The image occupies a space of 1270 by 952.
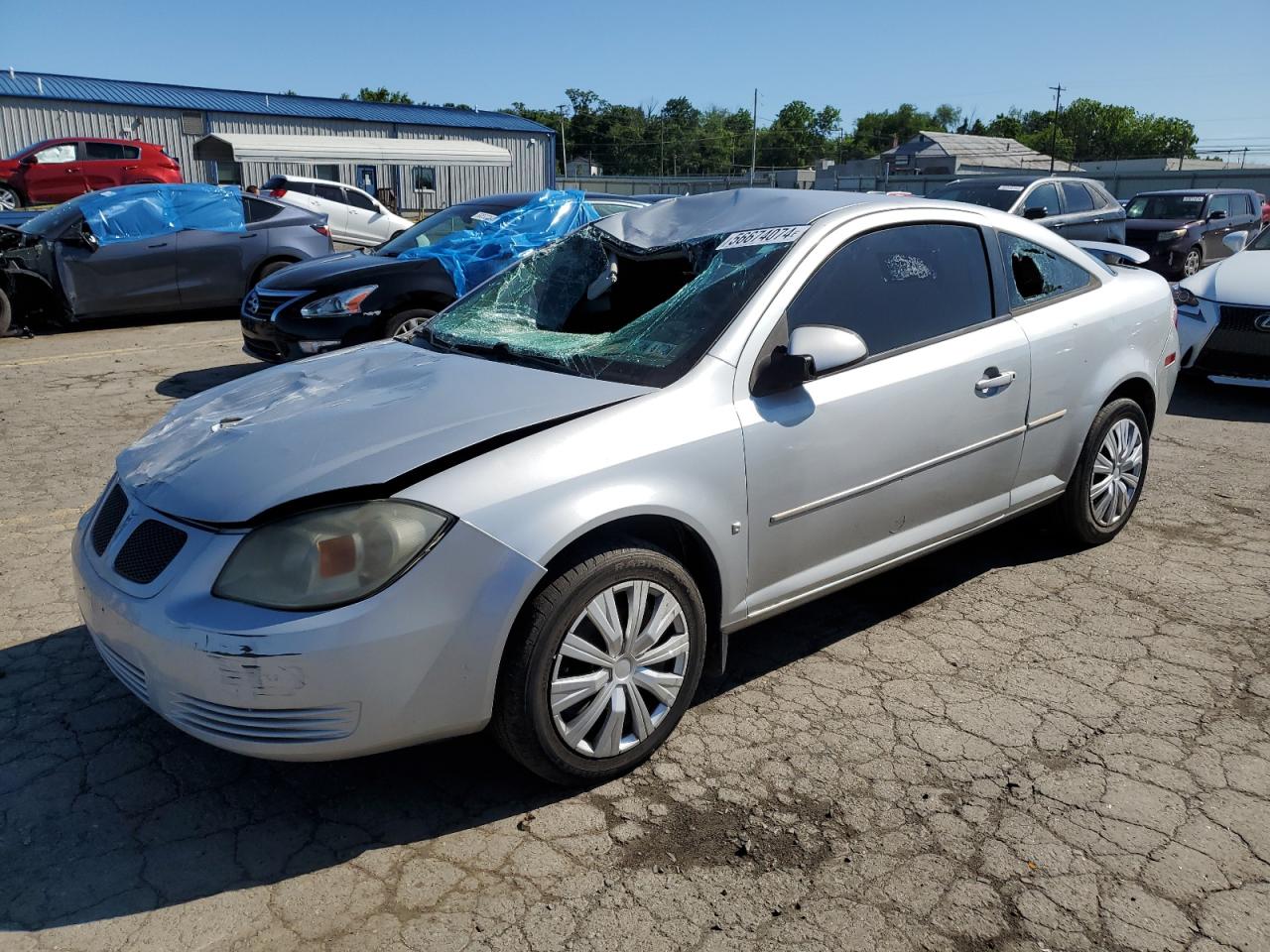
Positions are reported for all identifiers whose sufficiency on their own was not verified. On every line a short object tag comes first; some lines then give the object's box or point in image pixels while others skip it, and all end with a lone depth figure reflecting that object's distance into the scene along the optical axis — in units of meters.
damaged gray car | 10.59
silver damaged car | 2.54
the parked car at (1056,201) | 12.55
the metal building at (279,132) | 34.50
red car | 21.98
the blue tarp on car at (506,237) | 8.02
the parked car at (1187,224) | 16.75
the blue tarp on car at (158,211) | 10.73
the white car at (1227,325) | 7.56
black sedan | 7.43
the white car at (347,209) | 20.89
